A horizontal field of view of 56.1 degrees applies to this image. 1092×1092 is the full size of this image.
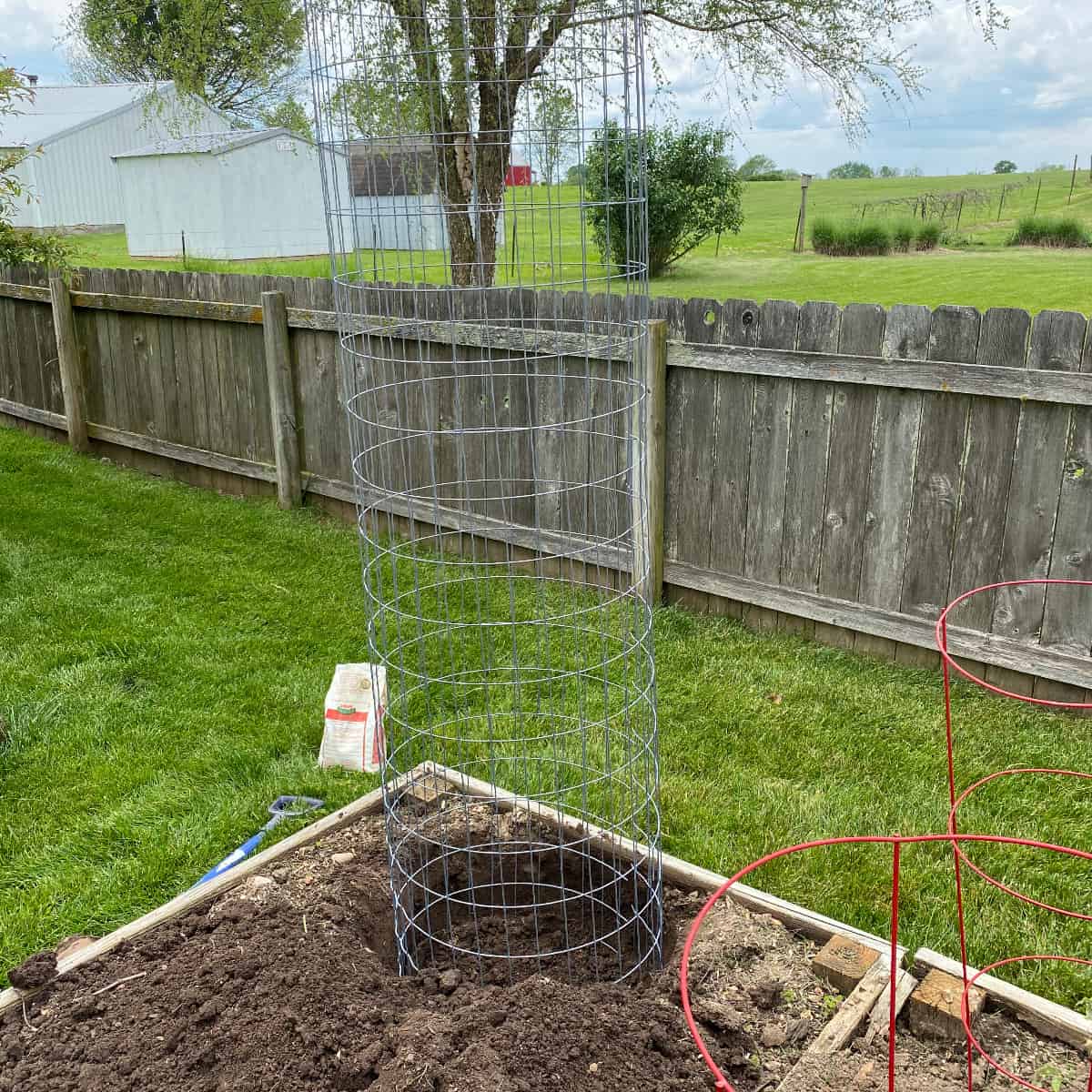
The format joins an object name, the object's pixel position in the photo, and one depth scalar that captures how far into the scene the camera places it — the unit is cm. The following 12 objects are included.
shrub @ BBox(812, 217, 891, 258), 2122
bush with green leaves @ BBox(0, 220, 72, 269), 693
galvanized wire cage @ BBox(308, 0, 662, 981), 272
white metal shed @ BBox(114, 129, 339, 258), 2667
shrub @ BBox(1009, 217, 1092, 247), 1997
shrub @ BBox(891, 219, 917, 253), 2111
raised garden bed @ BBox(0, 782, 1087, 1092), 217
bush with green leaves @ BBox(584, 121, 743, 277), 1798
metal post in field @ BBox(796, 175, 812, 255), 2272
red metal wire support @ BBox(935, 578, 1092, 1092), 180
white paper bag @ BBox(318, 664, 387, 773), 392
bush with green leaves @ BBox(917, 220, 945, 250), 2125
